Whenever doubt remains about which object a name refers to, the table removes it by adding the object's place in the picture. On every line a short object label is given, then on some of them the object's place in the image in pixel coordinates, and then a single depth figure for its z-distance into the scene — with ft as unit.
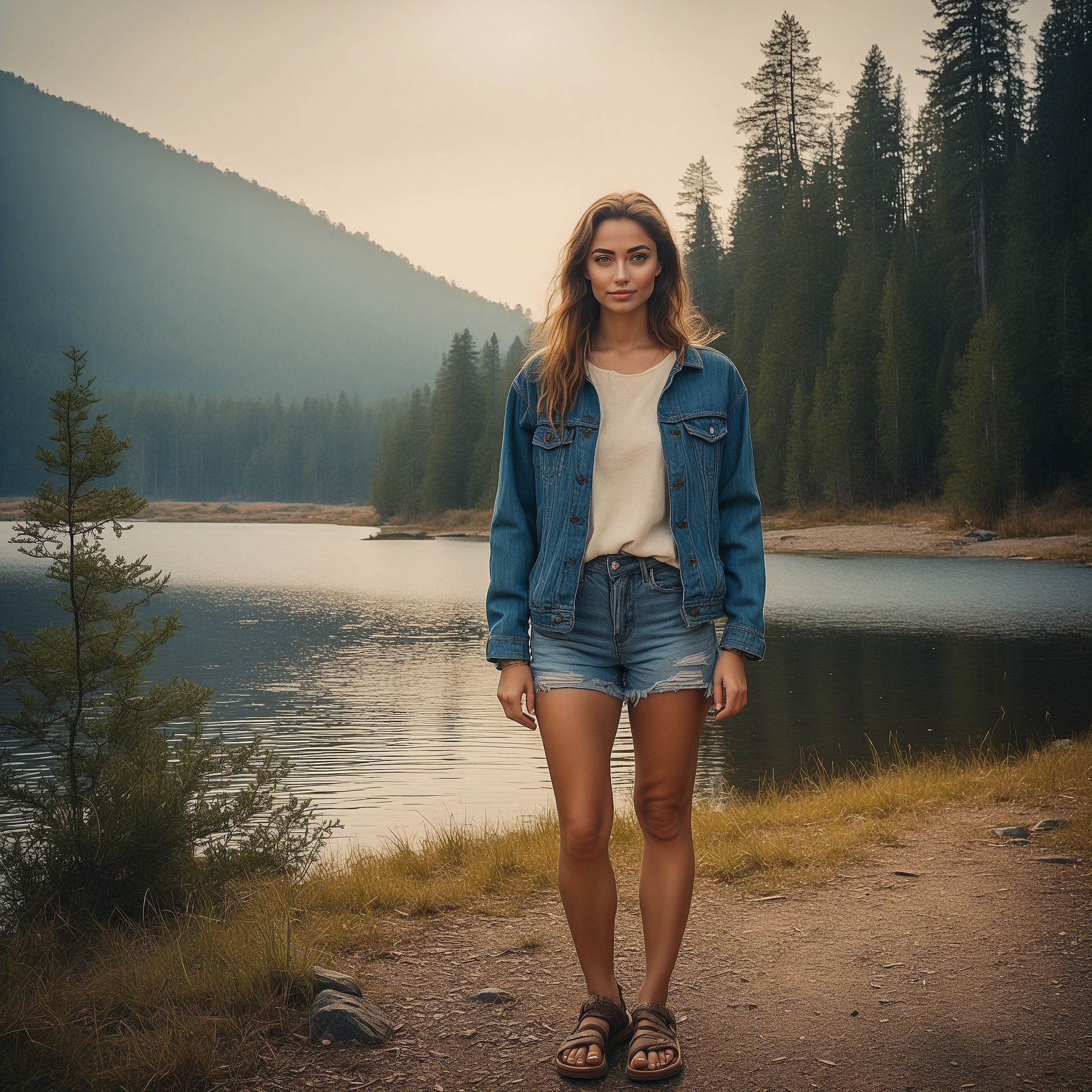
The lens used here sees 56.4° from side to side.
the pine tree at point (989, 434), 117.29
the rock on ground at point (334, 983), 10.79
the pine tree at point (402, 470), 250.37
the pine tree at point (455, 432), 231.50
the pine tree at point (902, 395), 145.07
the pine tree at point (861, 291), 151.74
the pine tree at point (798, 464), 158.51
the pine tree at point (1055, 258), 122.72
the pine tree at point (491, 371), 261.24
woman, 8.77
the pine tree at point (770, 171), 168.55
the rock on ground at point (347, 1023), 9.93
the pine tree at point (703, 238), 209.15
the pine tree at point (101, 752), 14.40
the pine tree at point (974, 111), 143.23
